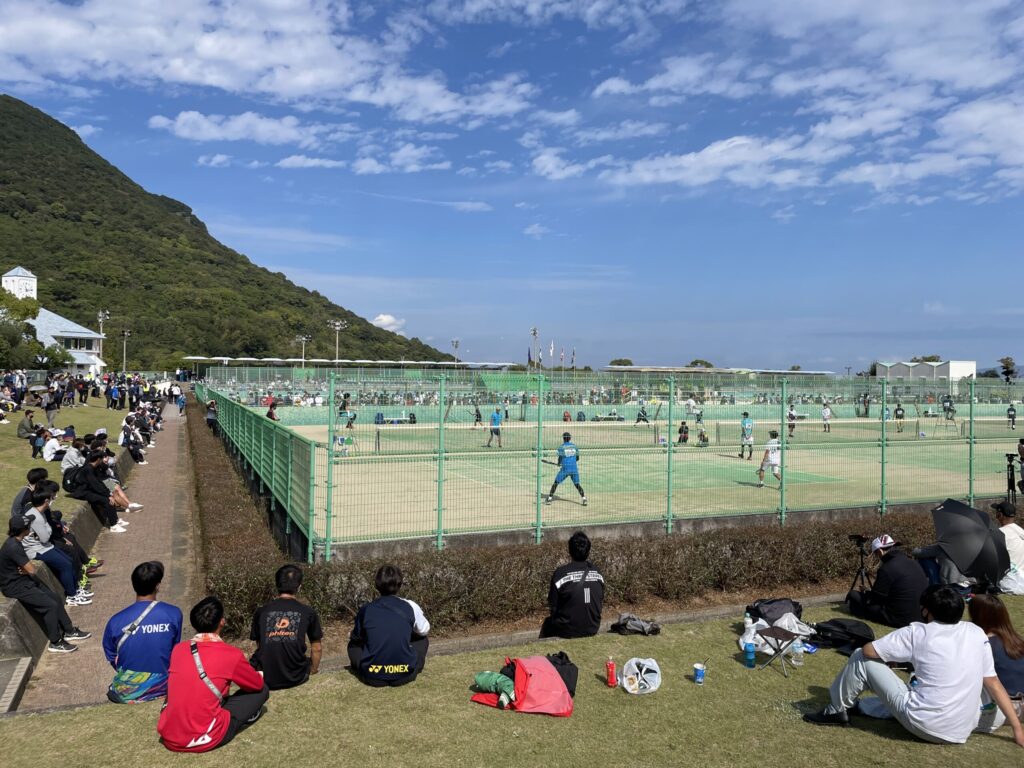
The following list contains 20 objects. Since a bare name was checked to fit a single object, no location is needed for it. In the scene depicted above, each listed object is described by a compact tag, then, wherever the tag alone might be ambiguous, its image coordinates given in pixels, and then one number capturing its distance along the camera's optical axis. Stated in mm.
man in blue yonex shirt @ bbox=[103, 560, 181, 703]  5566
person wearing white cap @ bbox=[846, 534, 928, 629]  7582
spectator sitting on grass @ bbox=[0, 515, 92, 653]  7469
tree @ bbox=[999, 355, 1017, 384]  65344
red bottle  6207
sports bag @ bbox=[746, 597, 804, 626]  7383
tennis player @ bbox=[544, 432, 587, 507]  12912
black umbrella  8078
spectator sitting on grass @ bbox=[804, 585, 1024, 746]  4973
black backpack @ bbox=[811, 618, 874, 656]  7230
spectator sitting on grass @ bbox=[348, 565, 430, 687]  5965
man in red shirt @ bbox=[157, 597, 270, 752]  4816
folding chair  6744
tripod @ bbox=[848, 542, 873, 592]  8797
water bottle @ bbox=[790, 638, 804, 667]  6783
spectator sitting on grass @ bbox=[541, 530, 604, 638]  7188
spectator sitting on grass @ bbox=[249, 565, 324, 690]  5812
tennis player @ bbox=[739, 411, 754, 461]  16062
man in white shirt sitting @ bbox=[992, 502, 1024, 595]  9375
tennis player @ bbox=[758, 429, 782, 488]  15123
